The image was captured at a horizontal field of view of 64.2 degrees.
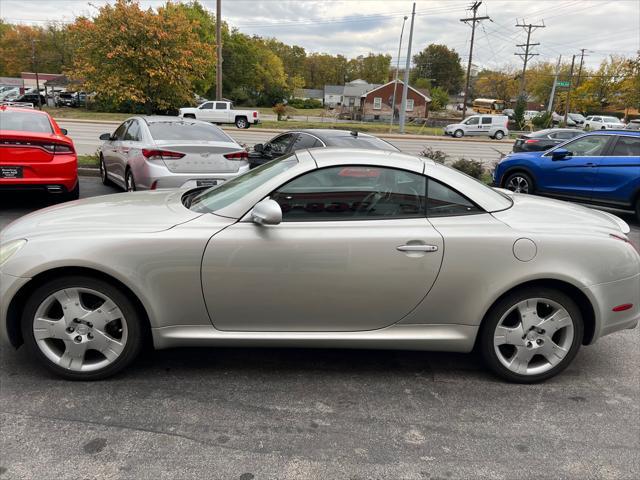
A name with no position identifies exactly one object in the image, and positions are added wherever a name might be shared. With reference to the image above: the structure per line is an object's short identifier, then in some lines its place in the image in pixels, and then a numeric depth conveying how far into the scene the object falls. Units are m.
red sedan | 6.73
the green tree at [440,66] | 118.50
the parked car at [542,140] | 14.86
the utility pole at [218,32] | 24.39
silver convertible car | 3.02
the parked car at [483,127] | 40.19
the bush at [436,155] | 10.96
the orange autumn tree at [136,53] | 33.88
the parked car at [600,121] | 52.38
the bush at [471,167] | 11.13
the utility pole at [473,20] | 48.56
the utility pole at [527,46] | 62.95
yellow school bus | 76.56
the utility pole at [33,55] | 70.43
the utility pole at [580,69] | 77.56
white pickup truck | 34.88
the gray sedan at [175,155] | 7.00
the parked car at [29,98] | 48.55
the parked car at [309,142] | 8.13
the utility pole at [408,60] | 32.78
